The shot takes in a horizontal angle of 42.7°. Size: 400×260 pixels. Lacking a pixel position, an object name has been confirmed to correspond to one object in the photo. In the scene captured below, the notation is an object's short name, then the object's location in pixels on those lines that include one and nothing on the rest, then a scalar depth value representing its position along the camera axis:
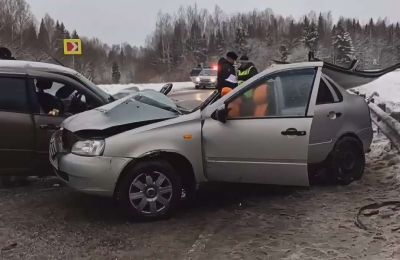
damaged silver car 5.34
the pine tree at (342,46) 95.98
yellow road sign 16.80
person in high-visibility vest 9.64
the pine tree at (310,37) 104.94
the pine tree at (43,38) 87.56
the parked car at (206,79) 32.62
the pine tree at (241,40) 100.19
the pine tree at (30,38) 82.00
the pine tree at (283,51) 97.94
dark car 6.27
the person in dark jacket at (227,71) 9.20
